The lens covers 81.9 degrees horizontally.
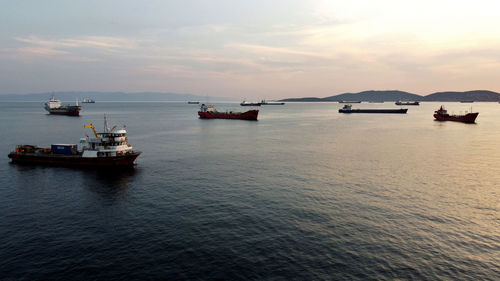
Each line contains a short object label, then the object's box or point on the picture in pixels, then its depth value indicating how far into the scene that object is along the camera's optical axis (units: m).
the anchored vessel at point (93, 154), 74.88
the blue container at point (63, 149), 78.00
